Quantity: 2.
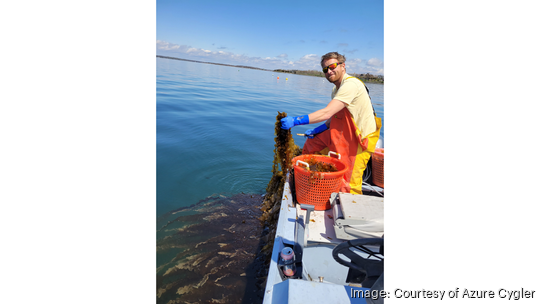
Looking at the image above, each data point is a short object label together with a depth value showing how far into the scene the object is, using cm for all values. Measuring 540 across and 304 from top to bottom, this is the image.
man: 253
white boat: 113
